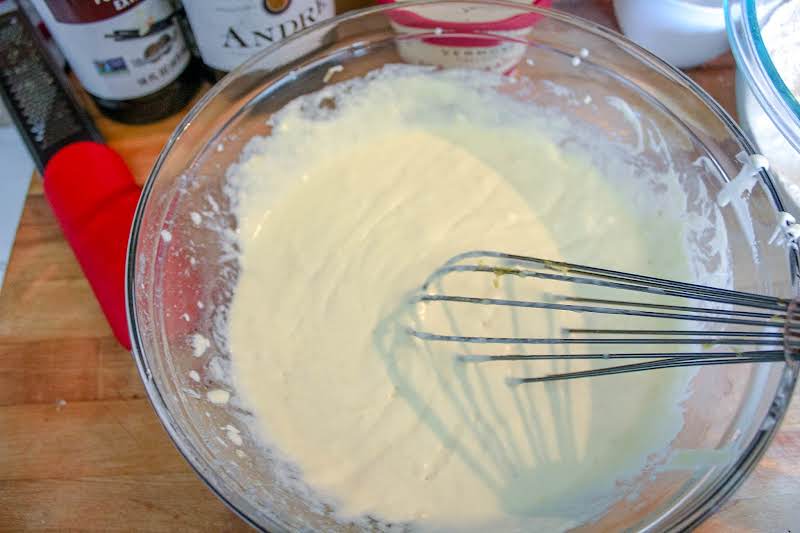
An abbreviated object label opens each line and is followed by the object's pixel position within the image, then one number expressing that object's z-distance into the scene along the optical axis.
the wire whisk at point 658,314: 0.37
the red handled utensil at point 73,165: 0.48
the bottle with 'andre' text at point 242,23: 0.48
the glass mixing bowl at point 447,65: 0.41
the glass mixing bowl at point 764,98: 0.45
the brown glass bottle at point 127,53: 0.47
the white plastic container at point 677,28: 0.51
